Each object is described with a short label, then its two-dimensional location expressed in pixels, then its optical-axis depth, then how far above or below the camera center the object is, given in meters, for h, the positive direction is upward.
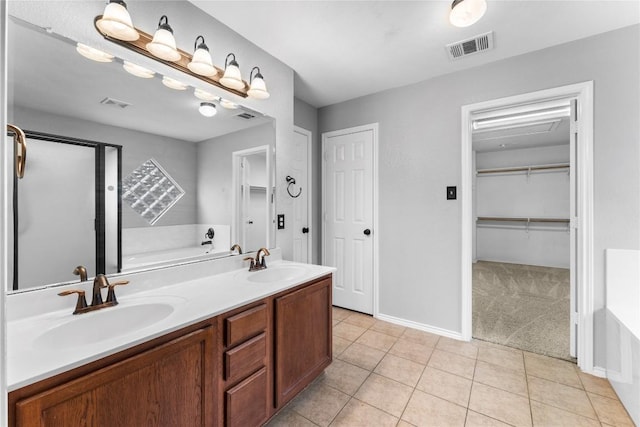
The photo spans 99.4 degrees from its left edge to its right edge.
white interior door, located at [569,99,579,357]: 2.17 -0.12
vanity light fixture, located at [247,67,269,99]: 1.95 +0.90
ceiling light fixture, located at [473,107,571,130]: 3.38 +1.29
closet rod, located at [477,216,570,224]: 5.10 -0.12
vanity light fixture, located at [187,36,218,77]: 1.58 +0.89
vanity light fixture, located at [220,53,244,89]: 1.78 +0.91
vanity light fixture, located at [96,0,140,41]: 1.24 +0.89
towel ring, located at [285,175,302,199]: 2.44 +0.29
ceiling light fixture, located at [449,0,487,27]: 1.52 +1.17
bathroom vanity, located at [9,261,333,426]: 0.80 -0.55
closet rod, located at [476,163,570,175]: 5.12 +0.89
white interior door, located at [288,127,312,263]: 3.11 +0.17
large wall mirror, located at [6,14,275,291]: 1.16 +0.25
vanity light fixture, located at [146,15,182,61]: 1.41 +0.89
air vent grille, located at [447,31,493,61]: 2.03 +1.31
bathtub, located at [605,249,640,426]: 1.61 -0.68
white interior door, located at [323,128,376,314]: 3.09 -0.02
